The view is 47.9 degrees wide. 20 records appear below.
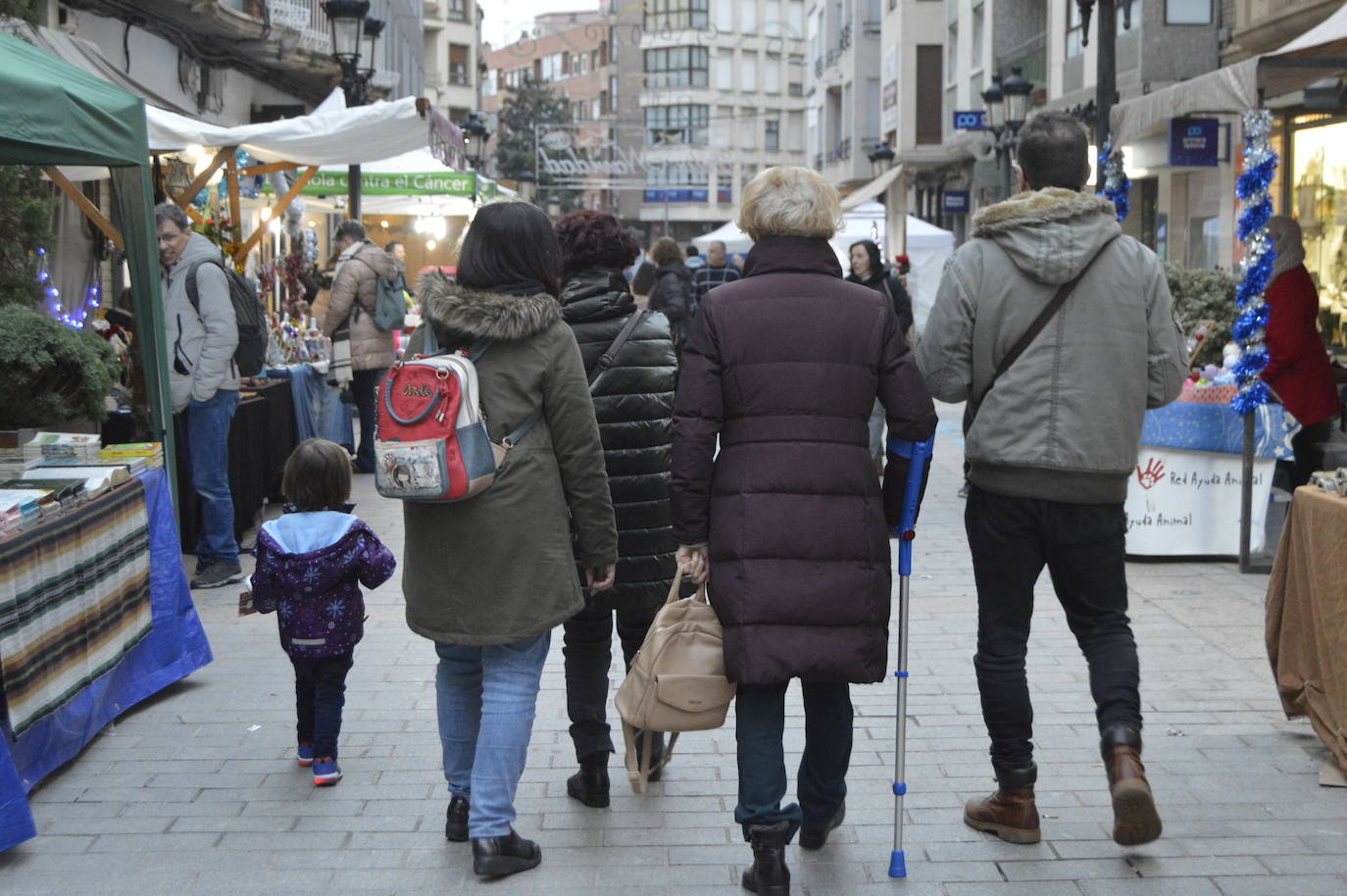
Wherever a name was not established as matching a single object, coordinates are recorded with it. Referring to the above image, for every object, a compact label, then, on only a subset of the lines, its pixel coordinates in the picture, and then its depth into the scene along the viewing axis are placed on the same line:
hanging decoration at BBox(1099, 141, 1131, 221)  10.80
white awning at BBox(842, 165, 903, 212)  29.82
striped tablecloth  4.73
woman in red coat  8.59
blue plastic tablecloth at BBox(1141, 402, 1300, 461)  8.72
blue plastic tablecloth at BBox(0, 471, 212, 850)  4.44
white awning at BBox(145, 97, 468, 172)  10.05
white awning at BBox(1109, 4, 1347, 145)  7.88
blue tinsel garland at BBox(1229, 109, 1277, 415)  8.34
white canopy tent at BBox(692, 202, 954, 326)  26.27
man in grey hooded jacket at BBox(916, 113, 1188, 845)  4.29
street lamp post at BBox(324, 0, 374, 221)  13.78
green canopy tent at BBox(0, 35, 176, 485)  5.41
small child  5.00
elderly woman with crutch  3.93
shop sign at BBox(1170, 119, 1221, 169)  16.23
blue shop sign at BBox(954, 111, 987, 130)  22.91
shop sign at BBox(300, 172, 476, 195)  17.22
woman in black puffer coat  4.73
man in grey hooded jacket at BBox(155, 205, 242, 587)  8.07
